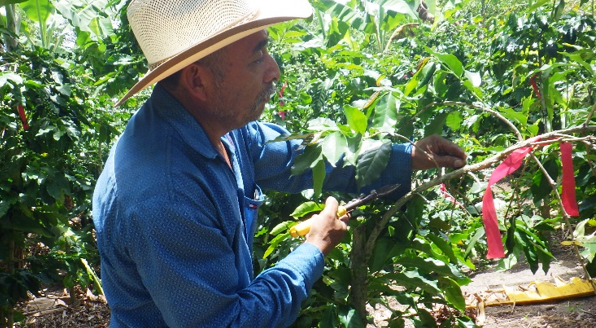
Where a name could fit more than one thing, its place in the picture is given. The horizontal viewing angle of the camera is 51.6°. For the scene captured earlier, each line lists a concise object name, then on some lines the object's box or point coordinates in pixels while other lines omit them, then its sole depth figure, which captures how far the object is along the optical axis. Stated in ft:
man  5.09
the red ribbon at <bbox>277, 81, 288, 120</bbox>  11.44
